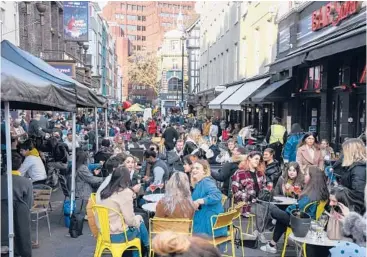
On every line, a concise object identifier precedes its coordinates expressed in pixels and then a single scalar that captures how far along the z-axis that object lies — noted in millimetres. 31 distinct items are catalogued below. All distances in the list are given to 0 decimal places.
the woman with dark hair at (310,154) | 9445
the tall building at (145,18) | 126812
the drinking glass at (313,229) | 5297
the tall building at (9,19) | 18312
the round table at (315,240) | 5090
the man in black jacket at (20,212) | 5922
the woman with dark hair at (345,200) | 5156
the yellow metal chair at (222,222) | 5664
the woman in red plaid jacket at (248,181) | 7246
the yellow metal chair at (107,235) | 5551
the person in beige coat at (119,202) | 5566
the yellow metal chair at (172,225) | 5470
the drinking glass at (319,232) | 5257
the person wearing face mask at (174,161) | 9866
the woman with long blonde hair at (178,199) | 5586
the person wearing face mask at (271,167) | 8492
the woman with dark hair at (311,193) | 6469
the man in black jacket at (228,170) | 8523
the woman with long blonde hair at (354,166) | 5805
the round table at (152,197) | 7240
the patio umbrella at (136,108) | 34625
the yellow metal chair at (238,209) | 6090
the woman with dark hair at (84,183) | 7805
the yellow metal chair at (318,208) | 6449
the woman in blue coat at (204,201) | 5762
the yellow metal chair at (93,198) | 5802
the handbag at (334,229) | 5121
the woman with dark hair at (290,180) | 7453
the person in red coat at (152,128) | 22953
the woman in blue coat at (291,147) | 11309
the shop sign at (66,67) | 18328
